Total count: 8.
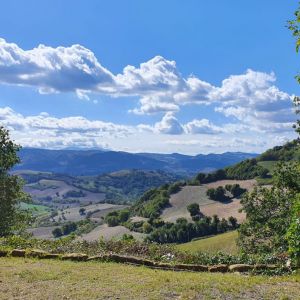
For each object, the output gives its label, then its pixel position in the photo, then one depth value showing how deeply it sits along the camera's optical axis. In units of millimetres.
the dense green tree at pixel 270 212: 31115
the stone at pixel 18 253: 18211
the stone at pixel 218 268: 16492
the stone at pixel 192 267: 16457
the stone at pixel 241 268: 16355
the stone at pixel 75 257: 17505
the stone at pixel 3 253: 18371
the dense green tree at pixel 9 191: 33097
